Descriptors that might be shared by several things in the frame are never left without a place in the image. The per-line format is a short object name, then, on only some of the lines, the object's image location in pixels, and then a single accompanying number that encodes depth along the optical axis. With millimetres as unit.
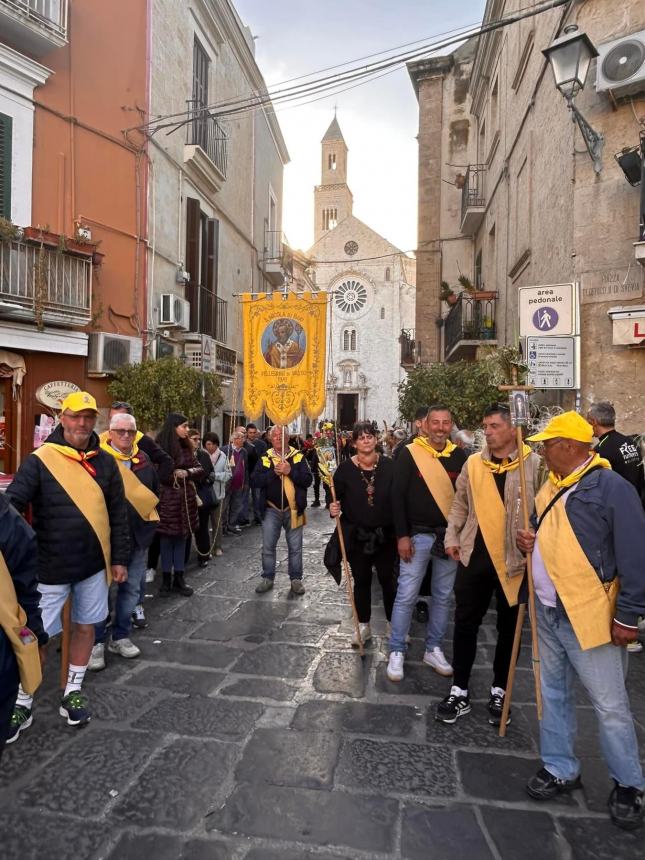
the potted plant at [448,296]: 15688
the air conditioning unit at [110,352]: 10695
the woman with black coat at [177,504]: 6066
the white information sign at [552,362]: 7777
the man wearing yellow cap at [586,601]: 2574
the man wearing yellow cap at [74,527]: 3445
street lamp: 7121
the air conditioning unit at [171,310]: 12438
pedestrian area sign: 7898
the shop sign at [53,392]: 9828
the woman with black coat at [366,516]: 4668
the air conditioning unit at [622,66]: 7312
